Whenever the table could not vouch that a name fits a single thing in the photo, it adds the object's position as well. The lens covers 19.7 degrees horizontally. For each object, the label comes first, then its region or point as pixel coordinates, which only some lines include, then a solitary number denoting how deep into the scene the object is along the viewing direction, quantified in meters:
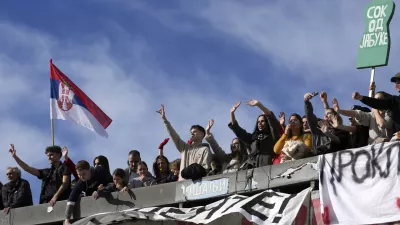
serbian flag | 26.03
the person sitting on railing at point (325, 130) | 18.59
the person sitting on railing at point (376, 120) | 18.41
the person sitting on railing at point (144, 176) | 21.17
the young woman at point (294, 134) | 19.08
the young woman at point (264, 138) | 19.64
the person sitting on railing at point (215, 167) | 20.55
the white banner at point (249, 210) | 18.20
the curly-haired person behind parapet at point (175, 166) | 21.30
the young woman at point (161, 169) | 21.27
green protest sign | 20.16
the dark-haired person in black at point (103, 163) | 21.86
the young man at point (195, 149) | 20.83
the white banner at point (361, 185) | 17.50
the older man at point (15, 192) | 22.84
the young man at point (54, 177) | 22.16
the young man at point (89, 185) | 21.59
